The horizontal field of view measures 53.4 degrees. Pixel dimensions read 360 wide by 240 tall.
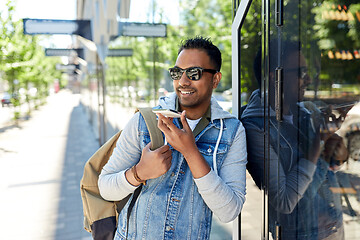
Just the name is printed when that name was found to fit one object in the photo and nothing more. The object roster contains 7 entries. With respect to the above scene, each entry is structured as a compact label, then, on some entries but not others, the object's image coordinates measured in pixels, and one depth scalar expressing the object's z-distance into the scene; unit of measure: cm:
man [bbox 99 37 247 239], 148
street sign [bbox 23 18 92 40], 676
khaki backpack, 176
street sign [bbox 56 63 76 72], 2490
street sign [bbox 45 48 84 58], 1305
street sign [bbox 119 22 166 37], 524
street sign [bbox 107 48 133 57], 729
